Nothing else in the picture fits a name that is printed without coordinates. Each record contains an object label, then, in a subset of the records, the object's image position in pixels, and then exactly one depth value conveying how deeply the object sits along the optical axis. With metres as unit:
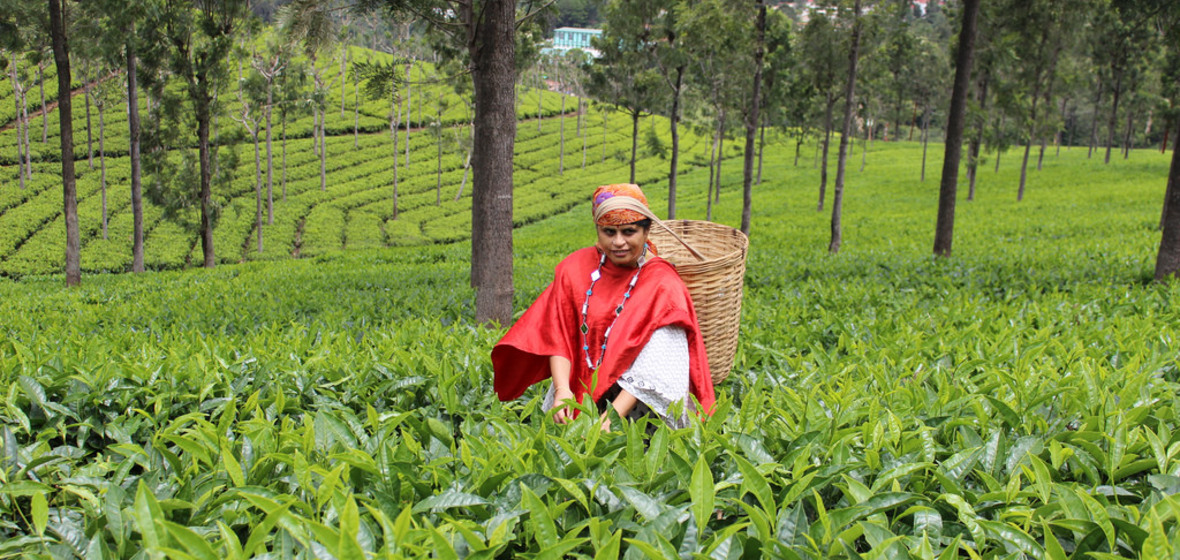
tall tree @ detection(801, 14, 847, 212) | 21.84
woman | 2.58
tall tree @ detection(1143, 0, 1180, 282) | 7.01
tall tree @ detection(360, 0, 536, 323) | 6.22
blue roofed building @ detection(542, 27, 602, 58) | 145.21
